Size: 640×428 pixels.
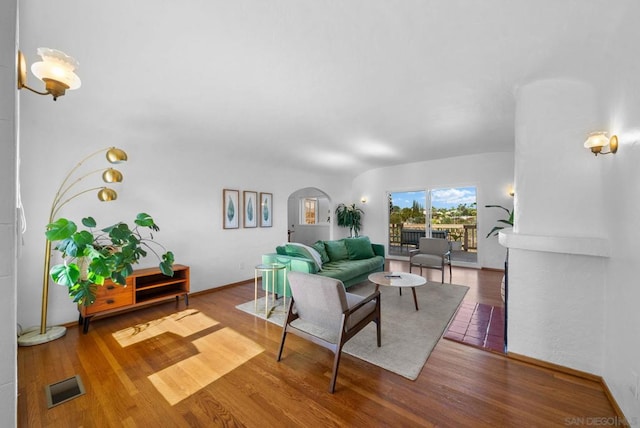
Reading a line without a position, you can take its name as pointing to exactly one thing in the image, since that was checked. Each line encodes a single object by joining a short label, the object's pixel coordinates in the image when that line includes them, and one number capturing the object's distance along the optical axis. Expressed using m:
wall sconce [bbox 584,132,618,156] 1.79
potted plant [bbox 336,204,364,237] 7.54
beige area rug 2.31
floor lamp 2.66
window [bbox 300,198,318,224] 9.80
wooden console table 2.97
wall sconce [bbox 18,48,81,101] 1.25
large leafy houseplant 2.44
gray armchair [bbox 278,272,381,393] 2.00
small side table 3.44
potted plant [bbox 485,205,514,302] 5.27
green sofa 3.63
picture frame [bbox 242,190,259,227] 5.09
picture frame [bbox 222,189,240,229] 4.73
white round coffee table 3.16
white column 2.04
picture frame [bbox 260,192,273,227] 5.41
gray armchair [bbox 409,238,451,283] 4.55
